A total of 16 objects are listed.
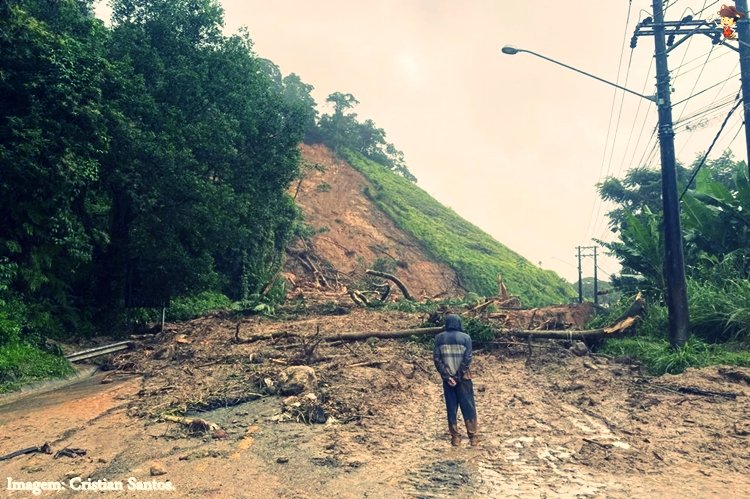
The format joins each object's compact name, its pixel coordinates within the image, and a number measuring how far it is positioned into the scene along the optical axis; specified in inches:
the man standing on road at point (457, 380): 253.0
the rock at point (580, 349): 487.2
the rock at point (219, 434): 266.1
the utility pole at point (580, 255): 1689.0
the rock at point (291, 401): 316.2
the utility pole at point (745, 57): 434.6
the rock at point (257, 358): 468.1
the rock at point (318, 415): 293.4
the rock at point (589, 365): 422.3
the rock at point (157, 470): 212.7
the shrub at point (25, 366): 405.4
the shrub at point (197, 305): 846.5
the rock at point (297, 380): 348.8
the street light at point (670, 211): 410.0
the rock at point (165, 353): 532.2
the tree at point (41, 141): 437.7
